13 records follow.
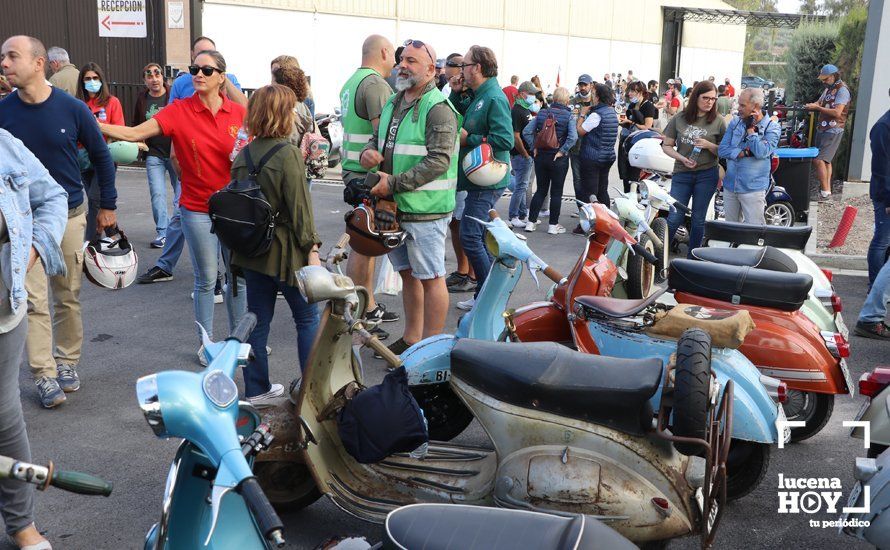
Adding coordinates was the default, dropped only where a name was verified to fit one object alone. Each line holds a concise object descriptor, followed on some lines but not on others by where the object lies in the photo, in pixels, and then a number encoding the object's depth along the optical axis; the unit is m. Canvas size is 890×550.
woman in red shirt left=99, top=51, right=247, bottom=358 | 5.50
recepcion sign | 18.16
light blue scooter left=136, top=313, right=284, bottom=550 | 2.12
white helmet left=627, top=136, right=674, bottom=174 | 7.77
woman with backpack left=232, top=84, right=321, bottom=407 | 4.69
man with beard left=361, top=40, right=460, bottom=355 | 5.65
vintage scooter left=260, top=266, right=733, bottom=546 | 3.33
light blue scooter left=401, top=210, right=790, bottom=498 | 4.06
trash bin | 11.84
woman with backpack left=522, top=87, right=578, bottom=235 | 10.65
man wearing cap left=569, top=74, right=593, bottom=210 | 11.48
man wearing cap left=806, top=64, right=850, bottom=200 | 14.44
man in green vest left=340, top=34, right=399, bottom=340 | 6.61
